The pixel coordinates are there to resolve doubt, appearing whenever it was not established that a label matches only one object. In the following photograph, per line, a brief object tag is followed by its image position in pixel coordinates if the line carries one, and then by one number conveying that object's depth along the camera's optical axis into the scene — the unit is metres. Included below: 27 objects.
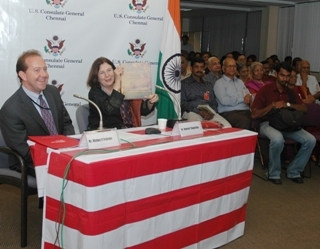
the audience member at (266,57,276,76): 7.71
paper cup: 3.04
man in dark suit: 2.79
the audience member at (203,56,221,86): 5.94
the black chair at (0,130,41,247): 2.73
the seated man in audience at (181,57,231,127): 5.00
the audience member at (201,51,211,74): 7.91
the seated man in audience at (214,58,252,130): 5.21
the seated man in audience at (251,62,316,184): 4.54
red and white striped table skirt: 2.12
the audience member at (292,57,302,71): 7.08
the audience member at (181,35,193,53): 11.12
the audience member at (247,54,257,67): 8.87
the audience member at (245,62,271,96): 5.96
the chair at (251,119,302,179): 4.66
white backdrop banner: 3.83
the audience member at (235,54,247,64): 7.28
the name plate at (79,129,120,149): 2.33
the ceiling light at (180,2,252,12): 10.88
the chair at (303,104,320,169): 4.96
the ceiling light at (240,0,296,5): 9.78
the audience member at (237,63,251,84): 6.49
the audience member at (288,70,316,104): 5.45
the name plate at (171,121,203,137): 2.81
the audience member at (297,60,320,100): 6.74
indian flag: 4.39
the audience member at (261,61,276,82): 6.73
